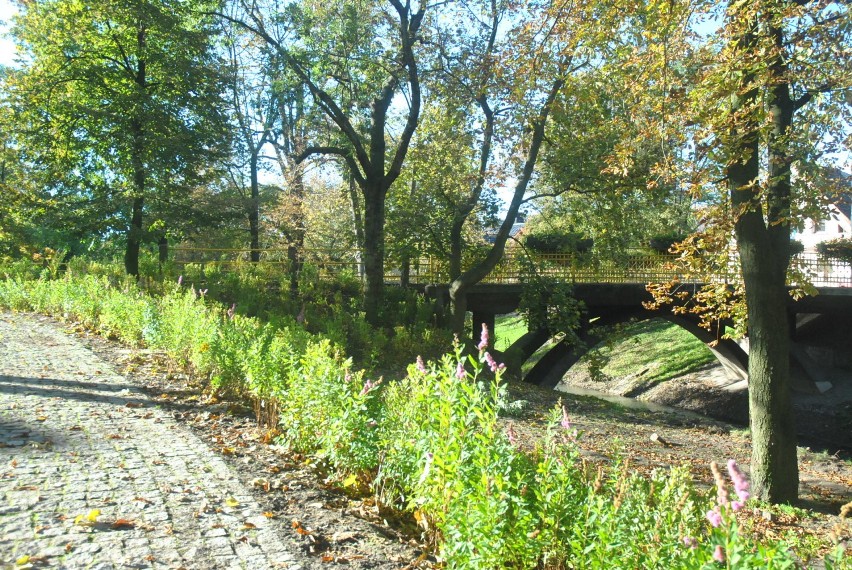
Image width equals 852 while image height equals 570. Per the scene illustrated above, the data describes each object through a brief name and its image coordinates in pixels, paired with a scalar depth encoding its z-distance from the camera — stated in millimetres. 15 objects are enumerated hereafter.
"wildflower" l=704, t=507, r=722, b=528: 2449
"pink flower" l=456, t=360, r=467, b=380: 4025
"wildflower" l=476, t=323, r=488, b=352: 3895
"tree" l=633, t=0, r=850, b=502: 6562
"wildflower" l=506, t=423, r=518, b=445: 3854
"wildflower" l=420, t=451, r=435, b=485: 3884
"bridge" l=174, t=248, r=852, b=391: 20453
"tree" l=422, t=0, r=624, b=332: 9758
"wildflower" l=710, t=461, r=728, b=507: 2359
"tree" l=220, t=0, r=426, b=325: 14297
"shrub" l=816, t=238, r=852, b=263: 24475
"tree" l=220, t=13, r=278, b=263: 17562
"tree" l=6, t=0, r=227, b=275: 15234
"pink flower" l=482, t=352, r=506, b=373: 3928
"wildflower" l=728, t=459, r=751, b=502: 2252
